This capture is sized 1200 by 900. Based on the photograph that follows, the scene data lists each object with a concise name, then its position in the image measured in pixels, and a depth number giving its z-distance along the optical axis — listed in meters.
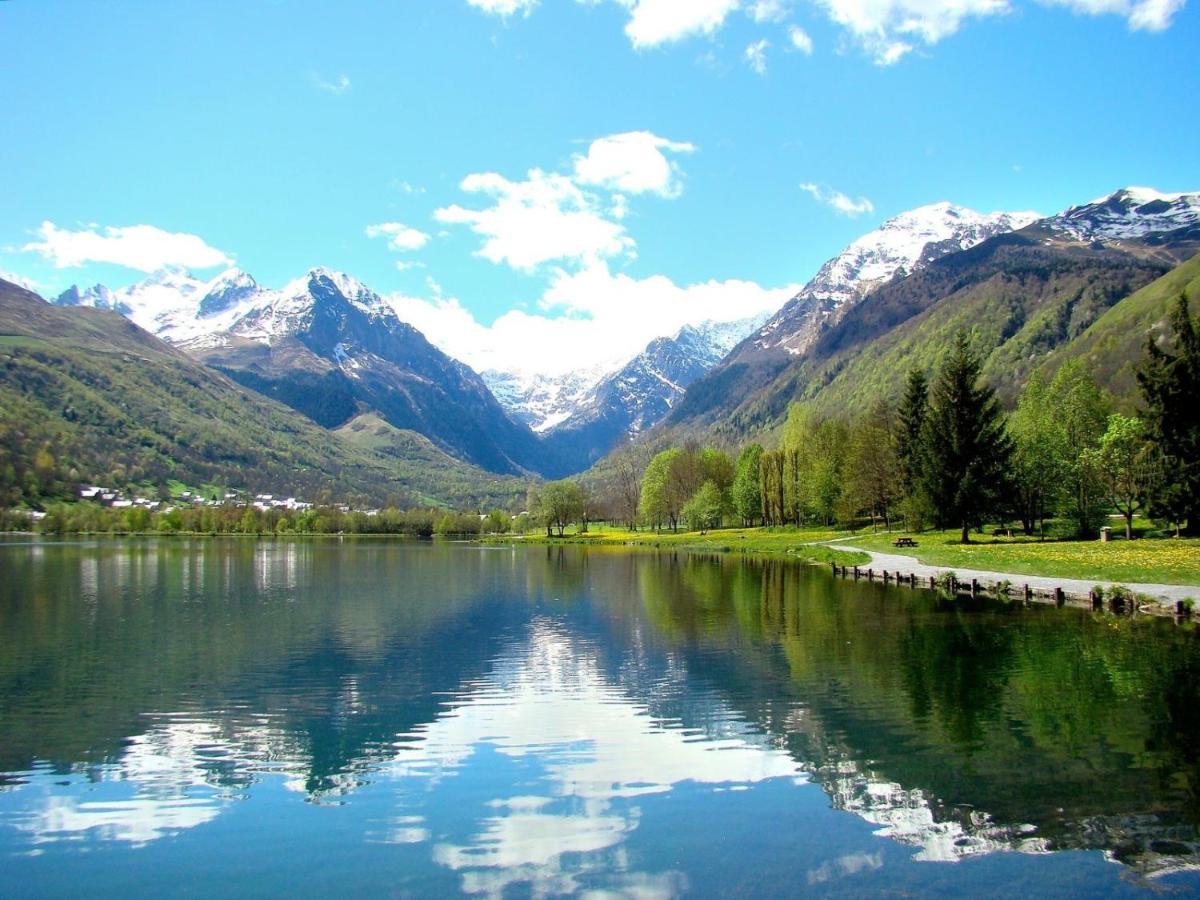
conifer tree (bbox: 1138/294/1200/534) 59.16
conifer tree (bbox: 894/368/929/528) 89.38
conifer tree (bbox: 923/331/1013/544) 77.44
